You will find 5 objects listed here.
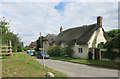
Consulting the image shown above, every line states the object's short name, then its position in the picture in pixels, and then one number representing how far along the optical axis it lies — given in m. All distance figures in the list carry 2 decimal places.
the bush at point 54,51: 30.53
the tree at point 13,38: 21.34
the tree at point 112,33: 39.39
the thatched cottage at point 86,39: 22.35
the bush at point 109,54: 16.09
